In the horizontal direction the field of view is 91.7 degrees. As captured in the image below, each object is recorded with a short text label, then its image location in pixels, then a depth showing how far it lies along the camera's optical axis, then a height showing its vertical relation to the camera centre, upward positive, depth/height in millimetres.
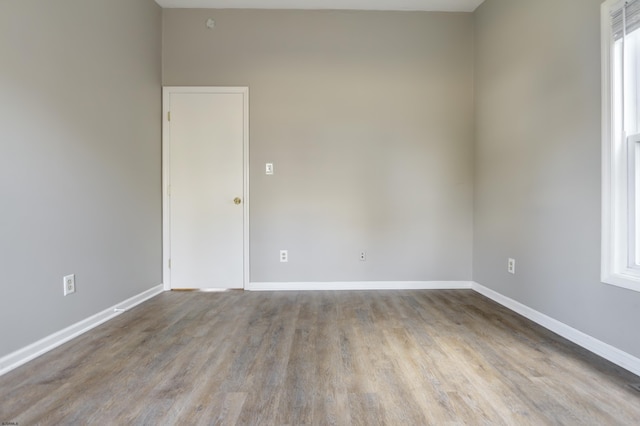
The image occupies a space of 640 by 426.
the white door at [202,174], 3209 +371
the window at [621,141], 1715 +381
